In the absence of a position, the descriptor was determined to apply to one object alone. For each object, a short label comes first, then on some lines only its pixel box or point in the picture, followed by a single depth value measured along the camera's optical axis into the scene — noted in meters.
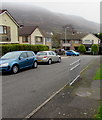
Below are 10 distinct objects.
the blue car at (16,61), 9.51
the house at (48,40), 52.12
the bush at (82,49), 51.09
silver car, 15.02
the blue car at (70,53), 39.23
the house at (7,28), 24.86
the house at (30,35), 40.00
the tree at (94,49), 49.22
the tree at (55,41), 55.82
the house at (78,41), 60.06
